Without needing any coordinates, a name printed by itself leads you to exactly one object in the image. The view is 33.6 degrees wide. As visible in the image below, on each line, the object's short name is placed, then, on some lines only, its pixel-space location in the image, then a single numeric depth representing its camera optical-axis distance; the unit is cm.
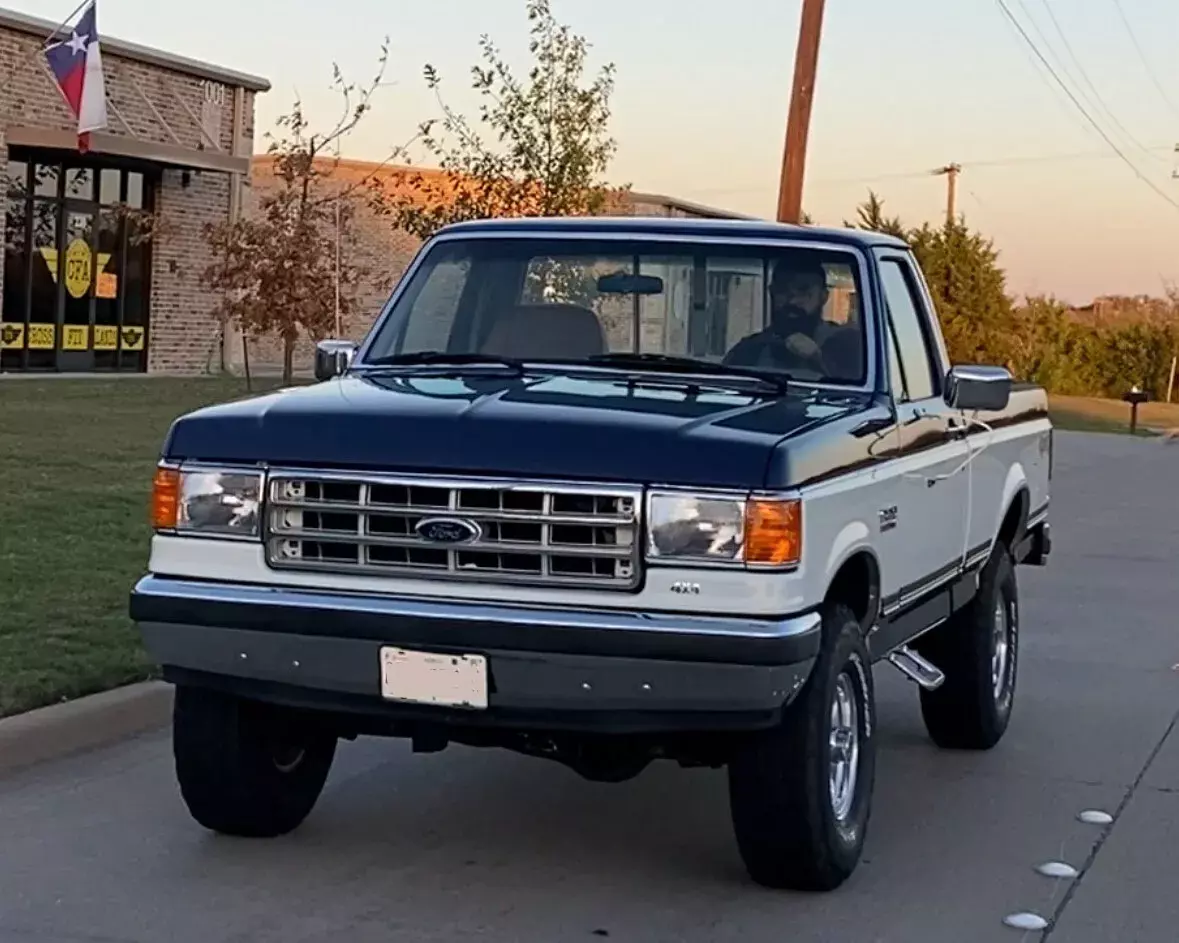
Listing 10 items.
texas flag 2472
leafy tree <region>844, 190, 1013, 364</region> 5353
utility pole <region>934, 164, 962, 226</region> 6369
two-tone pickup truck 517
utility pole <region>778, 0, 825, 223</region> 2156
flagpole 2541
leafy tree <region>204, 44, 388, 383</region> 1978
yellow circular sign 3027
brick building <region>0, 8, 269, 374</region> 2827
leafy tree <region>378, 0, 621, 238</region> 1931
